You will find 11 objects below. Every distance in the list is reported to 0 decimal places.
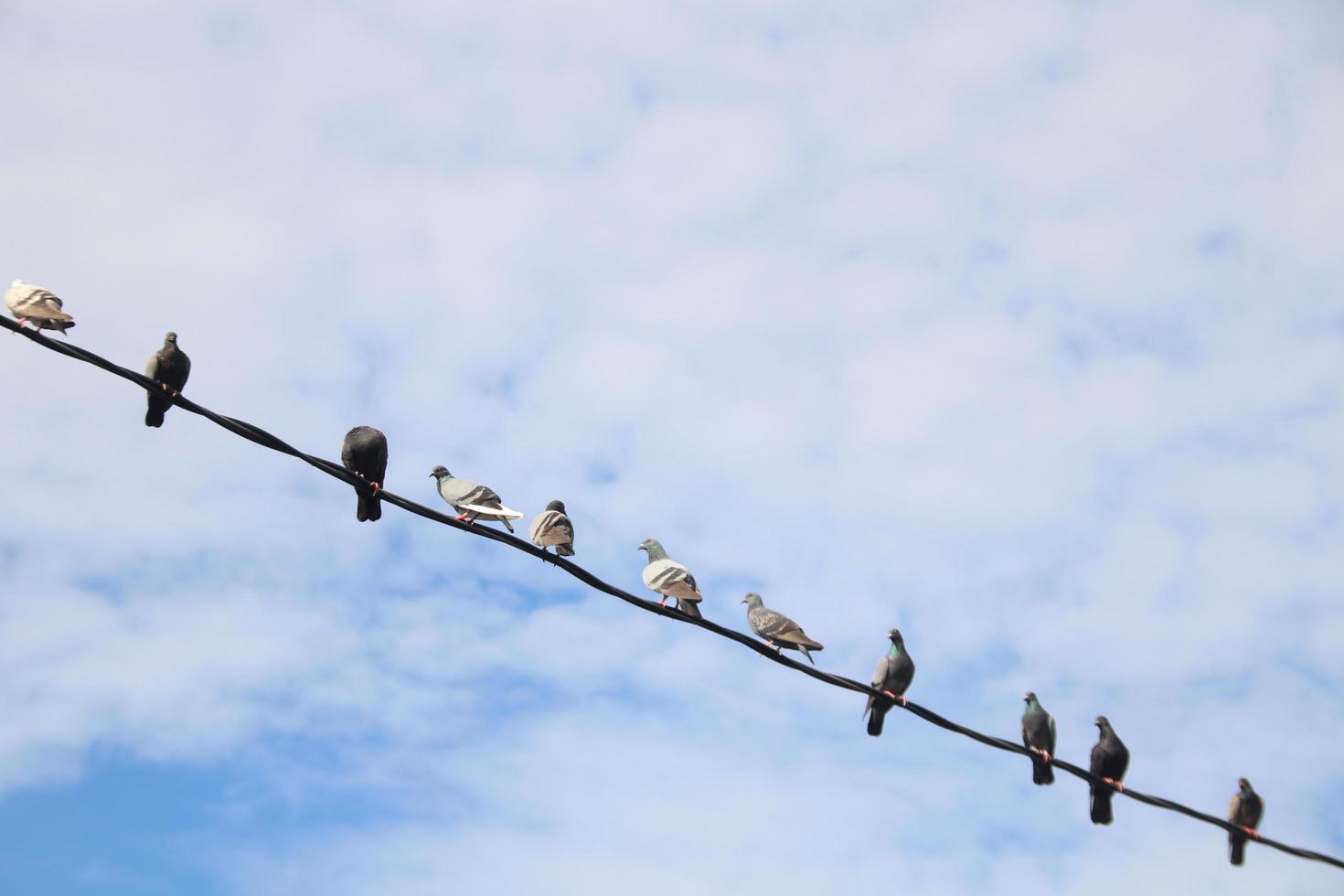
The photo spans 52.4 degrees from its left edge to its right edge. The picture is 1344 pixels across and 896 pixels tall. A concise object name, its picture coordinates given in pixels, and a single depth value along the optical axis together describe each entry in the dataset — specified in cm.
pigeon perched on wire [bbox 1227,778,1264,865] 1189
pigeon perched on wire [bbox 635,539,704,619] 1052
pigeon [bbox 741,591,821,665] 1112
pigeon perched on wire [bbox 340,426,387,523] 1170
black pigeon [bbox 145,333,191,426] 1134
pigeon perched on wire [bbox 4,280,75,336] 1099
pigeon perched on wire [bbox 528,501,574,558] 1114
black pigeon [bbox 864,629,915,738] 1222
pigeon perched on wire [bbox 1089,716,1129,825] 1229
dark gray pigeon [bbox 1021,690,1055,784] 1231
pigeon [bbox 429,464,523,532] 1112
